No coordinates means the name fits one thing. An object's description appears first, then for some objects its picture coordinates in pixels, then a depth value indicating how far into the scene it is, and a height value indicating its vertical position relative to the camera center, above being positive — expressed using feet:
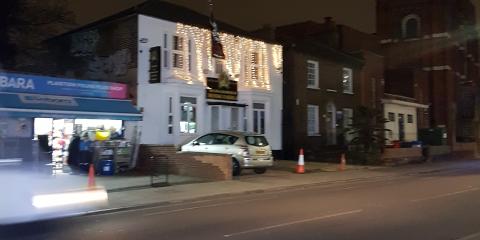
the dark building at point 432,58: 158.20 +24.23
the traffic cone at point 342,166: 82.66 -3.80
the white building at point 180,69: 78.89 +10.60
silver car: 69.05 -0.98
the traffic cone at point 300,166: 74.97 -3.43
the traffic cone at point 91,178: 50.03 -3.30
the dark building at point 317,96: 102.99 +8.30
